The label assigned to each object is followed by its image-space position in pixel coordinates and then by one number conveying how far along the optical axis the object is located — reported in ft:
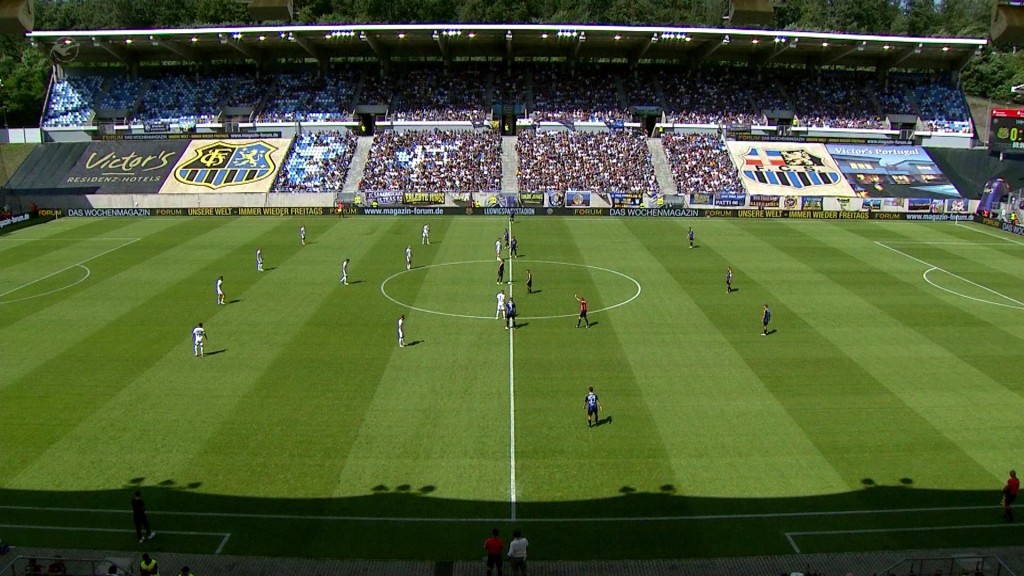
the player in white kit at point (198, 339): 87.25
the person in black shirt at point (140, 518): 51.31
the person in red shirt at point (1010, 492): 56.34
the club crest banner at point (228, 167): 210.59
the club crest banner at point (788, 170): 213.87
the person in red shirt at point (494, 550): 46.96
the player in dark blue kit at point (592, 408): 69.15
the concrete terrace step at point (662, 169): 213.46
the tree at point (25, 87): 266.77
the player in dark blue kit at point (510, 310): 96.99
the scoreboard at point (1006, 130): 198.80
